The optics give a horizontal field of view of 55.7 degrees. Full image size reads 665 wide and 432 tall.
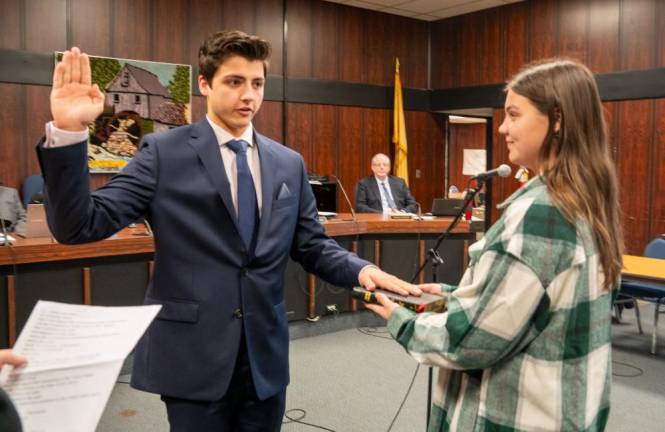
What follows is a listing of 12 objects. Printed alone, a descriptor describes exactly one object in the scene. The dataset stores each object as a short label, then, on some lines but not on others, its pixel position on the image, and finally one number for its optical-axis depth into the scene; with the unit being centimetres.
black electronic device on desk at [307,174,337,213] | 604
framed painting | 657
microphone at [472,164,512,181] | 275
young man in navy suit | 152
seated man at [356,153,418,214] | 681
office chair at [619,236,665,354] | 480
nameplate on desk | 570
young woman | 122
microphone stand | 294
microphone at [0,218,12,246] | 359
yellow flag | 898
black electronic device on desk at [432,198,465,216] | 615
